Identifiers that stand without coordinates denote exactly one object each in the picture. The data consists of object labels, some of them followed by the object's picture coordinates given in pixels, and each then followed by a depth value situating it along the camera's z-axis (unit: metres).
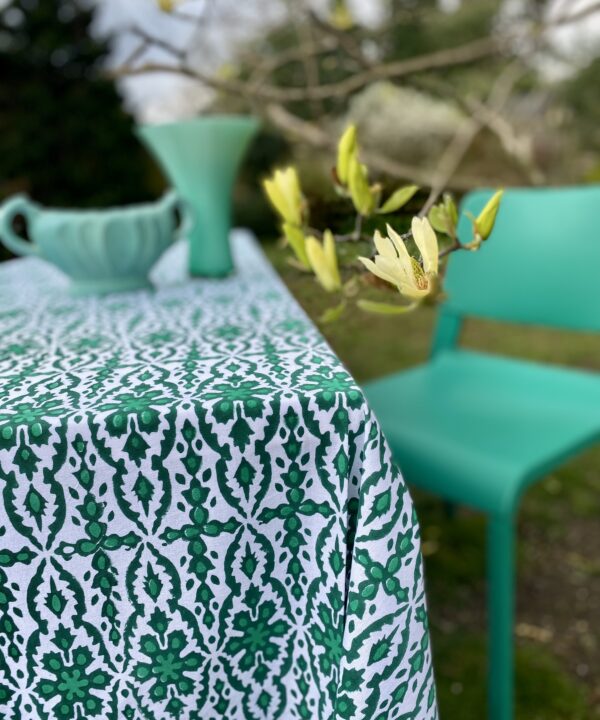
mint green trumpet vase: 1.10
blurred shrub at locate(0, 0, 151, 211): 5.96
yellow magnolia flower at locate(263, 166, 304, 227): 0.74
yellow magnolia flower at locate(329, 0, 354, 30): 2.27
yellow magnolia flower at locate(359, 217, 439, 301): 0.51
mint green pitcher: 0.96
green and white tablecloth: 0.53
